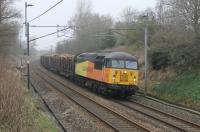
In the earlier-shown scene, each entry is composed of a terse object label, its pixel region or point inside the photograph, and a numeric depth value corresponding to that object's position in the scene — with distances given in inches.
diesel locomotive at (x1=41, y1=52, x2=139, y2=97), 1214.9
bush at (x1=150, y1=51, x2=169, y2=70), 1460.6
